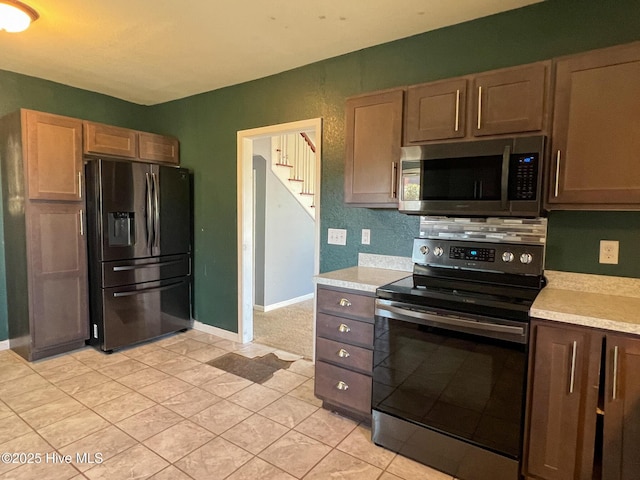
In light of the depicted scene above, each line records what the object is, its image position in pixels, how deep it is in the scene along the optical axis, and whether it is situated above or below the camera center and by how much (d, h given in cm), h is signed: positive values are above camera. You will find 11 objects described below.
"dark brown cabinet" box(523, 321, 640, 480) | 147 -78
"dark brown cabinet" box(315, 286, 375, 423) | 219 -83
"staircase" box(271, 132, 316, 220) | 491 +75
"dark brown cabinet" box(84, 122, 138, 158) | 331 +71
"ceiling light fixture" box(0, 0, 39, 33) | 209 +117
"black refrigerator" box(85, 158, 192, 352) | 325 -31
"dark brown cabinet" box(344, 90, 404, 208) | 231 +46
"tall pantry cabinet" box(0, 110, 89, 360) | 301 -16
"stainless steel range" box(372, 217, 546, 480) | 168 -66
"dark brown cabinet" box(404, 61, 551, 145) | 185 +63
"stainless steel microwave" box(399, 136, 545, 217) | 181 +23
